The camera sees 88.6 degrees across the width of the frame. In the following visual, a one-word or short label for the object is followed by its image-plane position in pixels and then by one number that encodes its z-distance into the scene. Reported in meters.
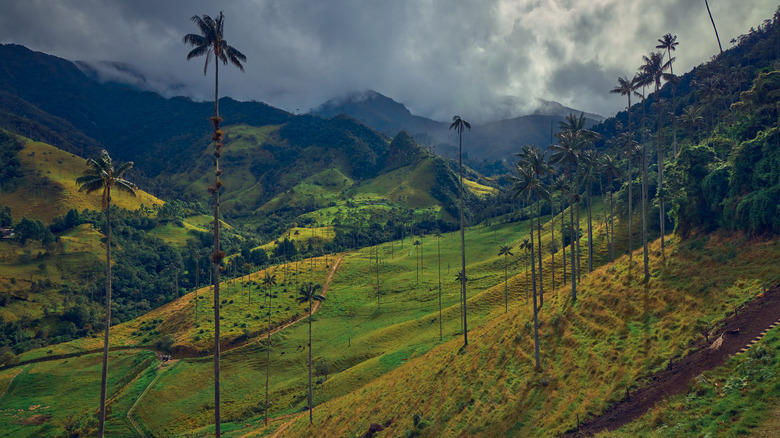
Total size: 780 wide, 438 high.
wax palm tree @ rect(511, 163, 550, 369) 49.83
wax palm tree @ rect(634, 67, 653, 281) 65.69
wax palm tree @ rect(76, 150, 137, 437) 36.00
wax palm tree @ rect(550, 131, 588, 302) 56.31
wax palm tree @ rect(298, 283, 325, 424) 68.88
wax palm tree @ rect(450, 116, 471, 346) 57.58
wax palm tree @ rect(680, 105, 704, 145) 90.94
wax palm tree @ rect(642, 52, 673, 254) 66.31
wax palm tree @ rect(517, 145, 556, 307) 50.38
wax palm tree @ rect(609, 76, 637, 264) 64.62
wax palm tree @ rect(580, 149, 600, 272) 65.38
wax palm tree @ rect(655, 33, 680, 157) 82.75
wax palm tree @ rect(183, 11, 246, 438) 29.77
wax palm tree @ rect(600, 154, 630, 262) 75.88
